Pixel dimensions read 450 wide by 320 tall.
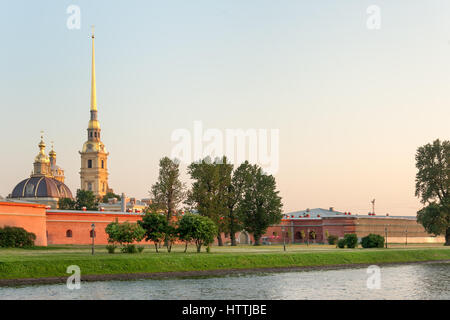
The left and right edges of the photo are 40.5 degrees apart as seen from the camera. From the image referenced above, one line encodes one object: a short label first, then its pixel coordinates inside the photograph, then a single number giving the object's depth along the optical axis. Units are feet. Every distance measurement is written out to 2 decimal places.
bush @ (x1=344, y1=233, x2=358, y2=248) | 240.12
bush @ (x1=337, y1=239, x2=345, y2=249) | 242.99
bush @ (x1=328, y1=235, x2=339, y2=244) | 307.78
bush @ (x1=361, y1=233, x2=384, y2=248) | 237.45
